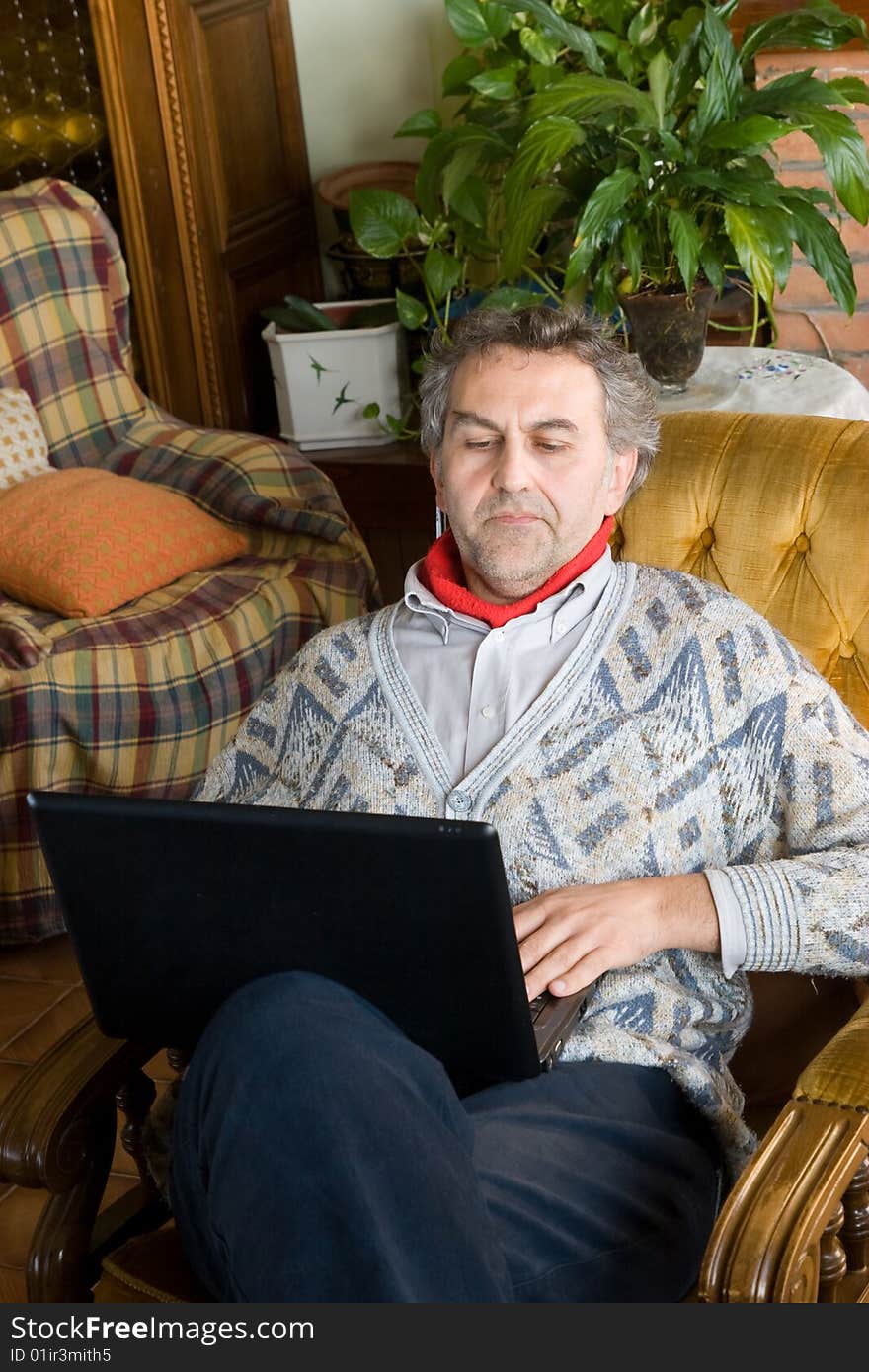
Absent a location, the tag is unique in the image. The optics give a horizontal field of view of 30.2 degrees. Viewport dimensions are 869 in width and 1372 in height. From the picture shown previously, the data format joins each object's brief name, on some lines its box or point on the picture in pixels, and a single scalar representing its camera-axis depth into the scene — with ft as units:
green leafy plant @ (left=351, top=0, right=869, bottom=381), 7.84
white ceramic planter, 11.45
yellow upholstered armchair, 3.68
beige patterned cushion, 9.89
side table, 8.08
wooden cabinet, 11.81
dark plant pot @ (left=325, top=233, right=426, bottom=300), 12.25
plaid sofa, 8.55
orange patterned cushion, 9.11
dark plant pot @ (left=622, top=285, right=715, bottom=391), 8.19
